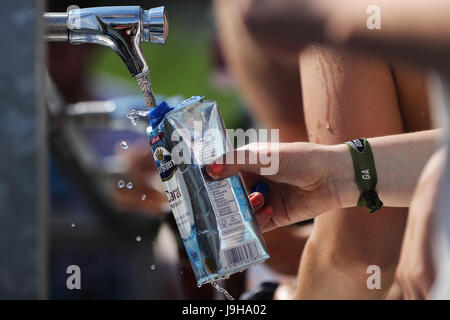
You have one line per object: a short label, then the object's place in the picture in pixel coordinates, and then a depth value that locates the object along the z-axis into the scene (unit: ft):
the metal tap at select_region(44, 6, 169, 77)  6.12
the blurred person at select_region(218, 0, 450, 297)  5.36
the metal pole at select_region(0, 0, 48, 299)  6.04
